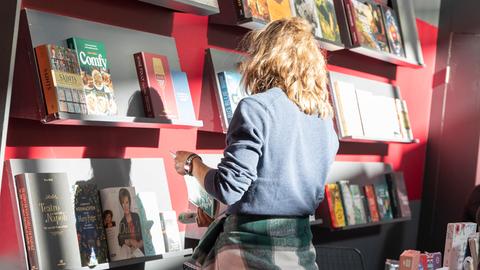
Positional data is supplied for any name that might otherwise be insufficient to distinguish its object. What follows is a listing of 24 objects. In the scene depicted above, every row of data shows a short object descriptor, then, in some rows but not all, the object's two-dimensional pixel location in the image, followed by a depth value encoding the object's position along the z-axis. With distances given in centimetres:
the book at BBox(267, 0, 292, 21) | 359
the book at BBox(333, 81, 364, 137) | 423
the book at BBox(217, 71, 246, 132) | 340
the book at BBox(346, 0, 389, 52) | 430
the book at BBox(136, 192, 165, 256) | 295
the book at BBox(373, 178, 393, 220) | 473
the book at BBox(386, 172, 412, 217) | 491
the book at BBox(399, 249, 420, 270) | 285
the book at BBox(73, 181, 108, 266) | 274
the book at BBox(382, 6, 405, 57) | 470
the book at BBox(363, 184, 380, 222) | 459
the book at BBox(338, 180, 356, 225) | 434
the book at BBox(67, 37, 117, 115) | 274
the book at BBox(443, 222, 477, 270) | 282
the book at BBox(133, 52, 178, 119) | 304
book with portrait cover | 286
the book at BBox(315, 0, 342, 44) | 403
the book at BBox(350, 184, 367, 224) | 445
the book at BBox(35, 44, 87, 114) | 256
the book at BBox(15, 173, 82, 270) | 255
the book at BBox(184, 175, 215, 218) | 269
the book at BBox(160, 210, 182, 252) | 307
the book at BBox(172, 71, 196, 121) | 316
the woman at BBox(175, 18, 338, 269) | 221
